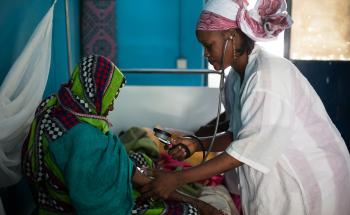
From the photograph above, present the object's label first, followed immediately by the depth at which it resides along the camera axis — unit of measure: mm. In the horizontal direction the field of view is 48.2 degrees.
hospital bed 2812
